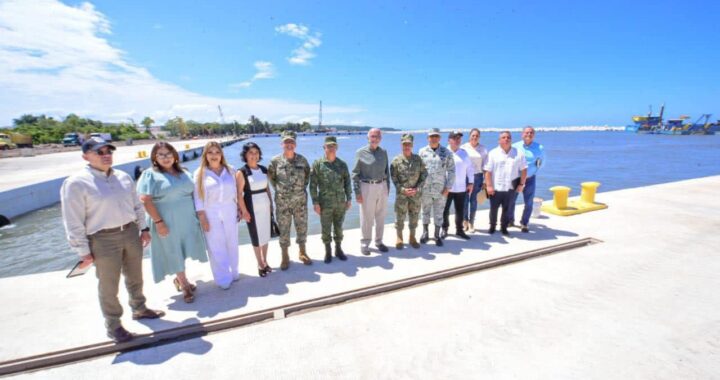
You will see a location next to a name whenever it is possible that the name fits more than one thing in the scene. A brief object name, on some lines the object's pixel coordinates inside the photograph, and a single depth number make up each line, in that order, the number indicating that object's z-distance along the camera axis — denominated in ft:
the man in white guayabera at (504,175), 15.31
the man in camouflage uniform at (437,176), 14.02
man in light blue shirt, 16.20
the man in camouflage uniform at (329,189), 12.30
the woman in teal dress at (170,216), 9.05
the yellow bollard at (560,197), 19.77
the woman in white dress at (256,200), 10.87
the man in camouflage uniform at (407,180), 13.46
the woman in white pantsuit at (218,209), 9.88
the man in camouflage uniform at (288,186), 11.57
